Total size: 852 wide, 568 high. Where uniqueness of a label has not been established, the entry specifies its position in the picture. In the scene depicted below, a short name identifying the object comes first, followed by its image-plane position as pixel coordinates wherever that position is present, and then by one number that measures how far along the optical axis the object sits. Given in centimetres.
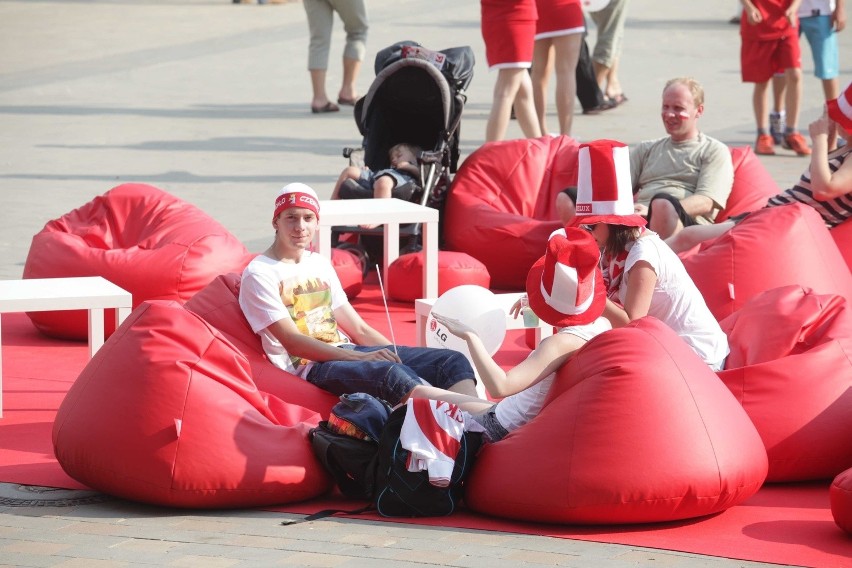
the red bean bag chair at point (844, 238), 1387
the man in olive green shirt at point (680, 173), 1478
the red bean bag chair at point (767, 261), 1249
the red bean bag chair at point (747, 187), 1579
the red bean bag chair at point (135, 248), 1386
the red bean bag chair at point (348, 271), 1545
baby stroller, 1728
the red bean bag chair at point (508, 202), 1617
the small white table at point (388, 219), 1478
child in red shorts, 2244
